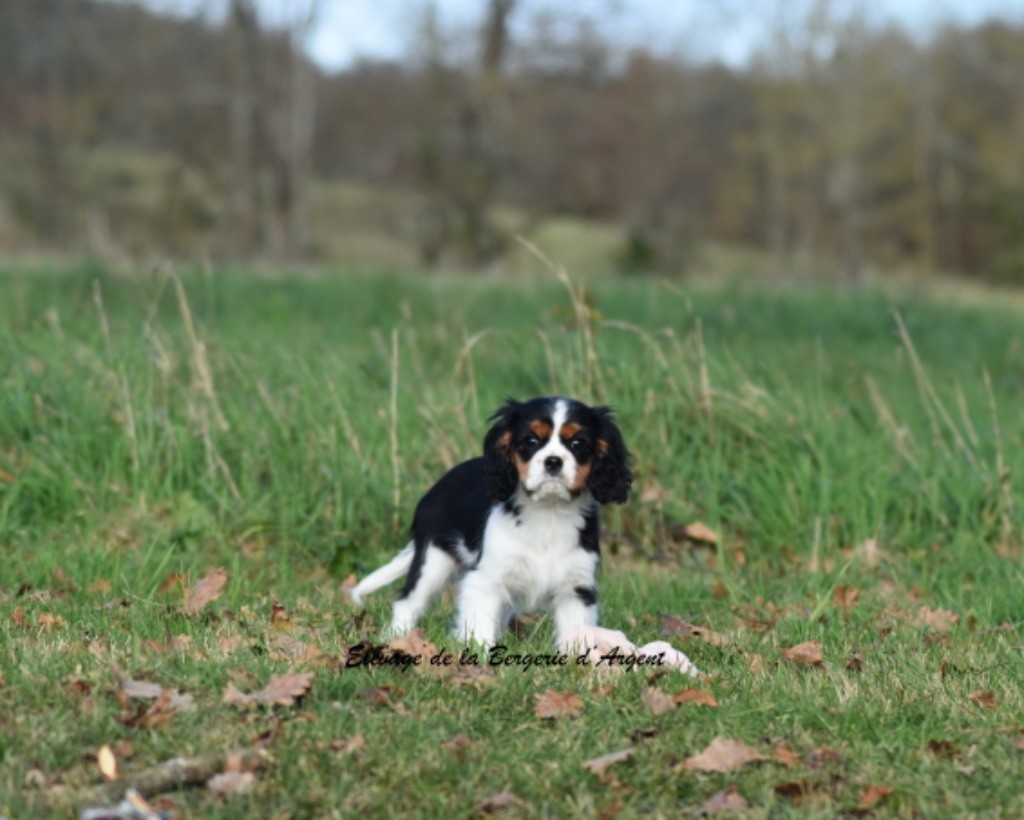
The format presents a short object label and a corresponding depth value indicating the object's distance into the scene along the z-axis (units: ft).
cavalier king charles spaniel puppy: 16.20
